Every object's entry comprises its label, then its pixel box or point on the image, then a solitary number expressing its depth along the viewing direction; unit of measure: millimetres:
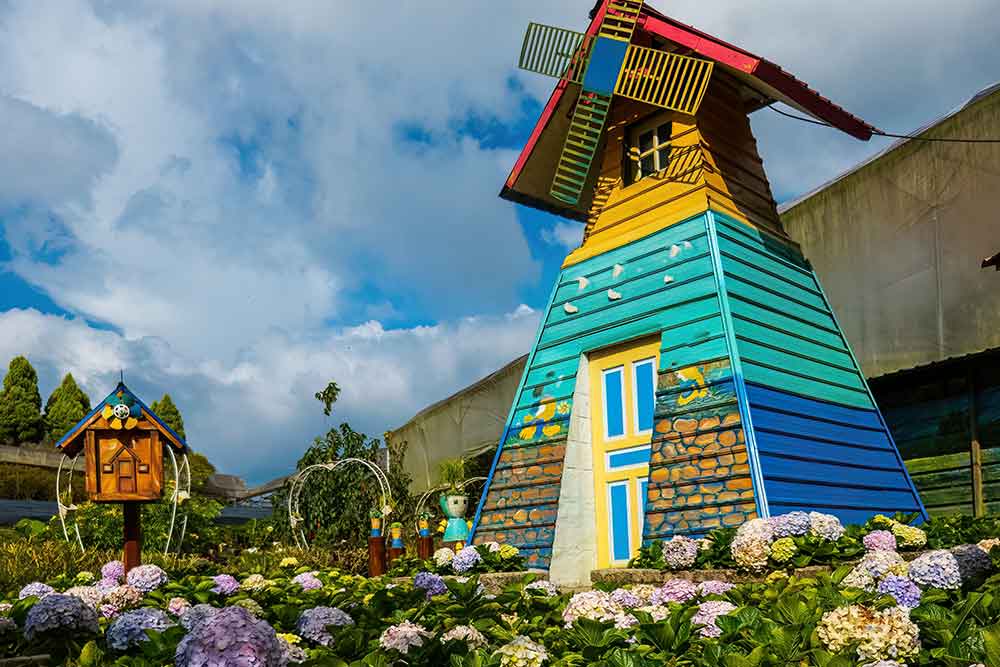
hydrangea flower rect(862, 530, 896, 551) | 5203
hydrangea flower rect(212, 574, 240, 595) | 4703
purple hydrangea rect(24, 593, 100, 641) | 3314
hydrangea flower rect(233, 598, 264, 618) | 3898
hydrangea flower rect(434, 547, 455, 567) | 6969
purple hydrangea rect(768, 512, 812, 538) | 5328
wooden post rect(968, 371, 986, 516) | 7688
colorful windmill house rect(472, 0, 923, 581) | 6371
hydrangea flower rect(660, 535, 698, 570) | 5668
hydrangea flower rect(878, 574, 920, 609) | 3625
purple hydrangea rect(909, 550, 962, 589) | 3717
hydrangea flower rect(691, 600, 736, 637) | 3266
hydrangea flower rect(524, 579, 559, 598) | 4373
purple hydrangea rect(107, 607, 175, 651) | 3252
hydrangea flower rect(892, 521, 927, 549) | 5348
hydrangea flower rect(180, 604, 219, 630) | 3373
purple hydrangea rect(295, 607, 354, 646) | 3471
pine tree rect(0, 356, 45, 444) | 26469
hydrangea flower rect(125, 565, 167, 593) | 4848
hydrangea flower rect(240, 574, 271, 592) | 4949
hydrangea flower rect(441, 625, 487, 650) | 3115
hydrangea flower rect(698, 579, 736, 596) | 4250
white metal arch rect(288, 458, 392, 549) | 9938
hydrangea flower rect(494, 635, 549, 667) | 2834
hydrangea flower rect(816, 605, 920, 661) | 2747
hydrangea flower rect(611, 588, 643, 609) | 4008
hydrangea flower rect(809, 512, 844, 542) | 5312
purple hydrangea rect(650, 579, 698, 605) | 4230
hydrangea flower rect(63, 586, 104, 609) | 4484
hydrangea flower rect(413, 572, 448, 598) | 4637
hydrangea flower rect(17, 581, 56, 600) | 4785
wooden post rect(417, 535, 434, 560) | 8375
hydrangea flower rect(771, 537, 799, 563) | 5125
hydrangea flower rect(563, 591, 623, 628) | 3658
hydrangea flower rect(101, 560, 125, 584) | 5828
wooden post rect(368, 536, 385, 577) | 8172
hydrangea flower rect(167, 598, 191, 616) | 4118
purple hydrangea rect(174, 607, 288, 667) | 2260
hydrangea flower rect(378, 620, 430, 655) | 3023
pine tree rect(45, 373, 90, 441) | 26453
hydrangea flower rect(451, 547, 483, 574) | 6824
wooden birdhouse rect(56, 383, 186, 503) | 6980
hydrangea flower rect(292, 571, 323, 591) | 5281
